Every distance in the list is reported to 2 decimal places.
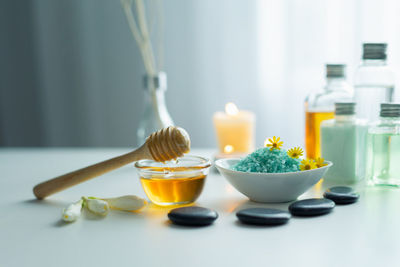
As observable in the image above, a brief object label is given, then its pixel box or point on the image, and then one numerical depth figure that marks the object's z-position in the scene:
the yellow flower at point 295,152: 0.87
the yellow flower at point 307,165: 0.86
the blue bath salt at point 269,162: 0.85
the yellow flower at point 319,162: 0.88
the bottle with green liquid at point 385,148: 0.90
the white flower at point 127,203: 0.85
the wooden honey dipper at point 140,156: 0.84
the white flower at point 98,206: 0.84
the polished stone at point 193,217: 0.79
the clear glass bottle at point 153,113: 1.10
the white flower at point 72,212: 0.82
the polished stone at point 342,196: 0.86
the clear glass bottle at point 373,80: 0.96
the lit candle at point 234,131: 1.10
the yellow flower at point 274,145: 0.86
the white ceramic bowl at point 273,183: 0.83
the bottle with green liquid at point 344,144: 0.93
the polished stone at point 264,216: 0.79
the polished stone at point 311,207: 0.81
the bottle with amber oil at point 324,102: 0.99
